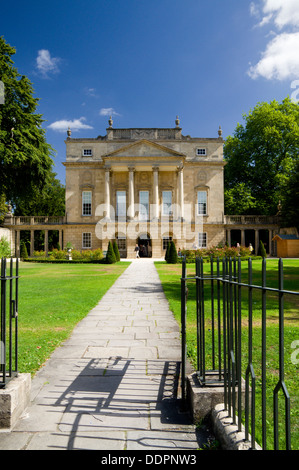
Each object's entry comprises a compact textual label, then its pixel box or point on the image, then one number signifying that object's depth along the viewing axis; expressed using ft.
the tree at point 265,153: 136.98
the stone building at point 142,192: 131.44
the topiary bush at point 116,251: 101.99
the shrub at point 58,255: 106.32
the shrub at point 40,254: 120.98
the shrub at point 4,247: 96.10
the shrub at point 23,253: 118.13
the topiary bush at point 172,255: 90.99
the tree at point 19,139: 68.54
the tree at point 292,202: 110.22
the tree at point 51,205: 157.38
